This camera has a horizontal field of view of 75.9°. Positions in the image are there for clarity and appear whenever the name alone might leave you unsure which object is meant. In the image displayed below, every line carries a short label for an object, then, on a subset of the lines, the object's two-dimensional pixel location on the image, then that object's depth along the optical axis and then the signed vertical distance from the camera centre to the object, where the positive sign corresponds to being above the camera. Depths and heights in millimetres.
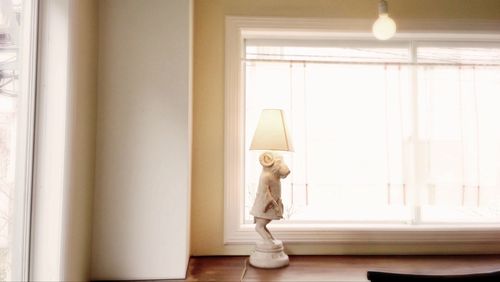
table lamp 1551 -147
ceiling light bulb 1527 +610
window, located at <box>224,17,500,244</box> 1881 +161
